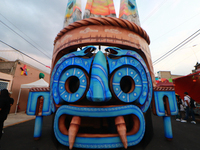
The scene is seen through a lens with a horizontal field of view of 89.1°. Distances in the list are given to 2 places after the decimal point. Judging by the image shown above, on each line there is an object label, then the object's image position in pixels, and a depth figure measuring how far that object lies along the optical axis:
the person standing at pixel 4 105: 2.59
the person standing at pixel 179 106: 5.72
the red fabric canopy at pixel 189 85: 6.71
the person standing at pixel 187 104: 5.13
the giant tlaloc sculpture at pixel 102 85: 2.14
